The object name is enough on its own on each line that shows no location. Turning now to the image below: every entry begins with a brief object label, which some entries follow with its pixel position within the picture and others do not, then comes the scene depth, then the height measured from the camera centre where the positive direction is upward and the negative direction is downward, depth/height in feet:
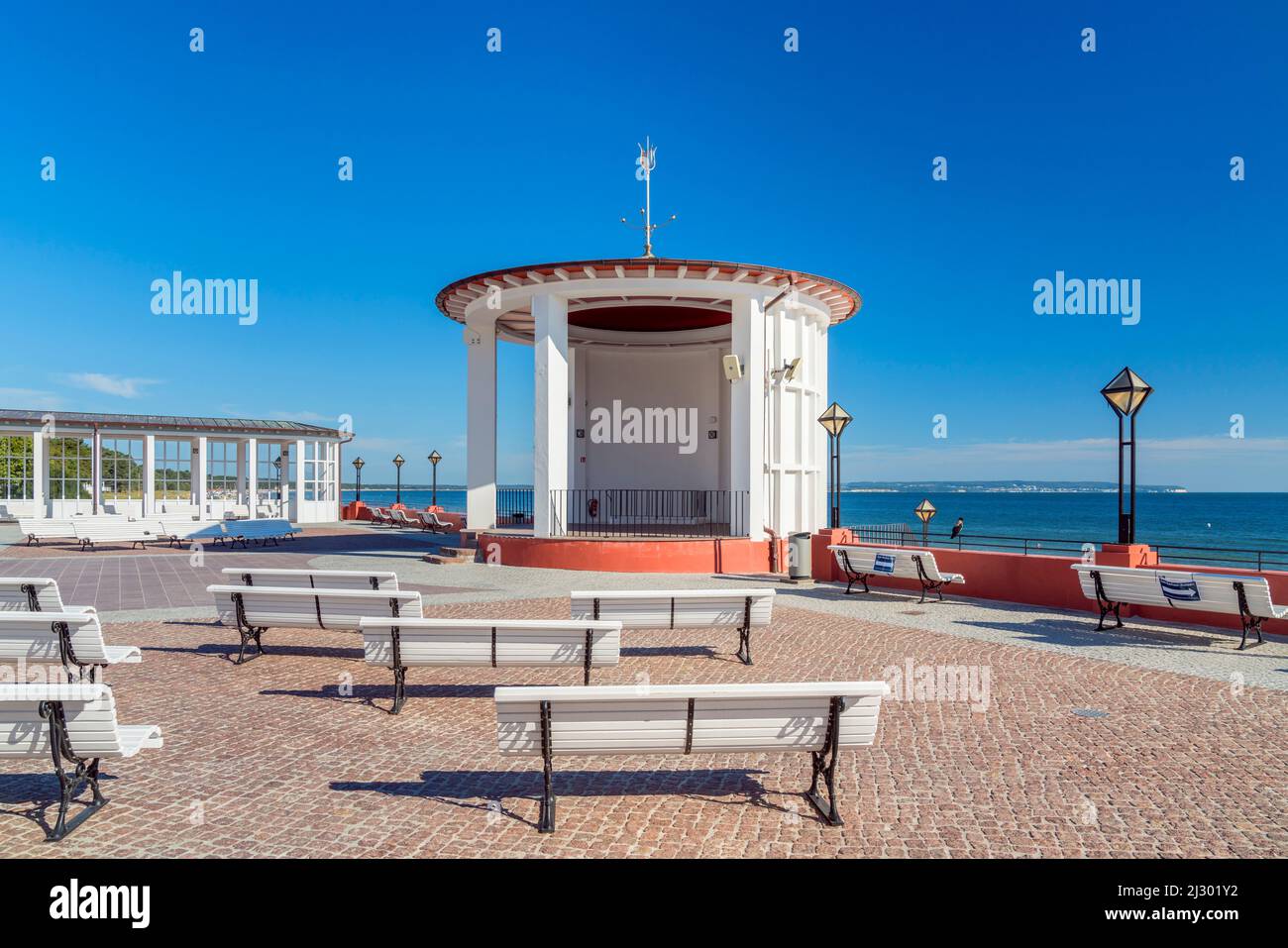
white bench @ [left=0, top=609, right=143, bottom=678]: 19.42 -3.99
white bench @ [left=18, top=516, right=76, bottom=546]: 67.41 -4.12
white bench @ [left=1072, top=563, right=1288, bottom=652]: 26.73 -4.07
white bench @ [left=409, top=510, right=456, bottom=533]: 89.61 -4.90
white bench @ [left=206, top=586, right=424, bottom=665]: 22.86 -3.70
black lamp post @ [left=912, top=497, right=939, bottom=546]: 78.28 -3.24
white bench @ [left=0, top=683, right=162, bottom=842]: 12.04 -3.81
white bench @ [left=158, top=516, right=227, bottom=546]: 69.36 -4.49
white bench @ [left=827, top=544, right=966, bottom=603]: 37.14 -4.23
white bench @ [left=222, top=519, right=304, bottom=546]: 68.59 -4.45
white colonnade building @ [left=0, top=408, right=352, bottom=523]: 89.51 +1.78
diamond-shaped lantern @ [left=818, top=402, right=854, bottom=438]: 50.06 +3.83
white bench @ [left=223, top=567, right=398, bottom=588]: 27.12 -3.45
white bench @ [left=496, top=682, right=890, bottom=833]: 12.69 -3.92
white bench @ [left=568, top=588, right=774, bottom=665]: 24.34 -4.02
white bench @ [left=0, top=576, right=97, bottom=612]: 24.49 -3.48
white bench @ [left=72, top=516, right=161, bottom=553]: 63.82 -4.12
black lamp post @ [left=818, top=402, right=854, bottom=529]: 50.03 +3.51
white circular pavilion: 51.88 +7.10
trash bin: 45.60 -4.59
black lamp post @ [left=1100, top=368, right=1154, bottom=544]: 34.30 +3.53
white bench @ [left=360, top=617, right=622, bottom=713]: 19.19 -3.95
